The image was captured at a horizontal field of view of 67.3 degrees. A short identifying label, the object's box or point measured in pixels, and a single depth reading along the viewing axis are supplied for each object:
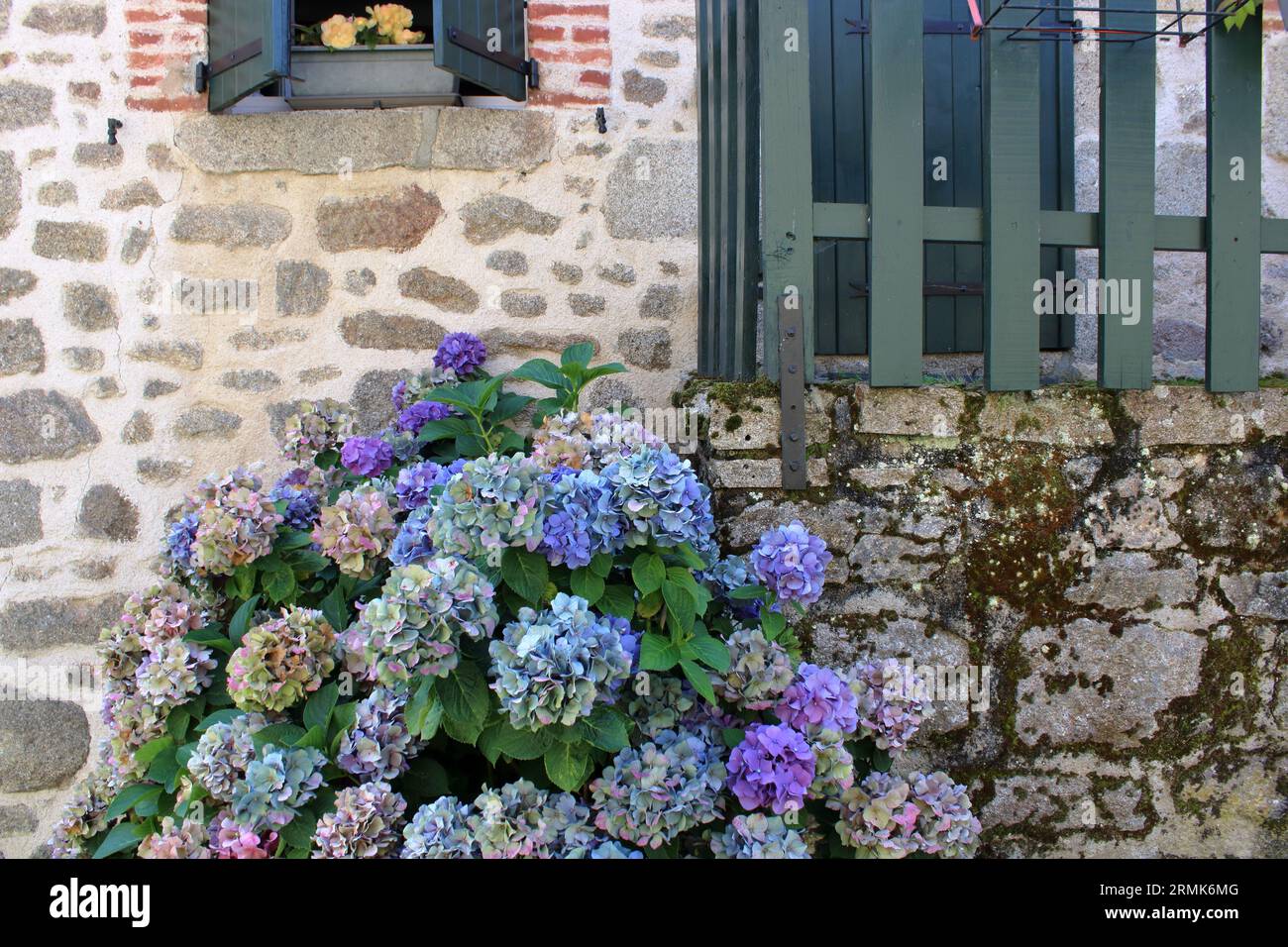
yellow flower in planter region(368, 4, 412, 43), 3.02
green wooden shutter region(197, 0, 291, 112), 2.70
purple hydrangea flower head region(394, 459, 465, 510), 2.06
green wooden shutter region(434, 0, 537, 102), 2.71
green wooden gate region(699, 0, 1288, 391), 2.20
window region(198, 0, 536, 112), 2.71
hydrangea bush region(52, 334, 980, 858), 1.59
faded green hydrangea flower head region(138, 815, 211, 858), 1.74
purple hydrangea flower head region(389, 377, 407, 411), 2.83
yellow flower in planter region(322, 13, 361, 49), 2.98
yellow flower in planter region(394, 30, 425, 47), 3.03
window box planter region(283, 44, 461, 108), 3.00
